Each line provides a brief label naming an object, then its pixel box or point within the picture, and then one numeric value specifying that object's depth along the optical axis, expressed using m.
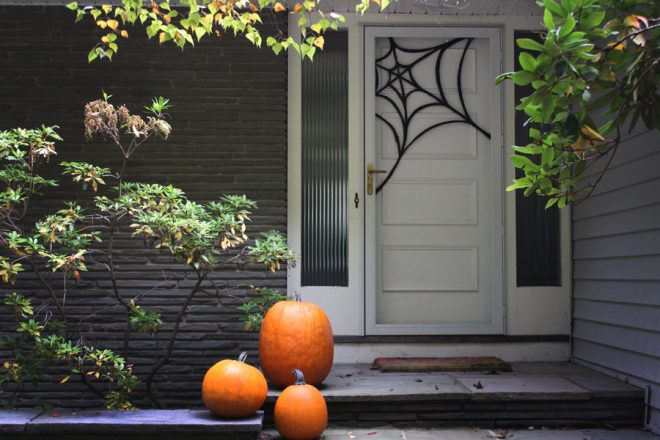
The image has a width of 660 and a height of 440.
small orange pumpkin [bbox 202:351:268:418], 3.73
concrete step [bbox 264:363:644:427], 4.14
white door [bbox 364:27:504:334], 5.34
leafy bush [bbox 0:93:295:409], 3.75
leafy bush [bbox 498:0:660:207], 2.35
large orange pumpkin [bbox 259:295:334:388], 4.17
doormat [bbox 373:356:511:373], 4.81
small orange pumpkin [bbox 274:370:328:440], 3.74
